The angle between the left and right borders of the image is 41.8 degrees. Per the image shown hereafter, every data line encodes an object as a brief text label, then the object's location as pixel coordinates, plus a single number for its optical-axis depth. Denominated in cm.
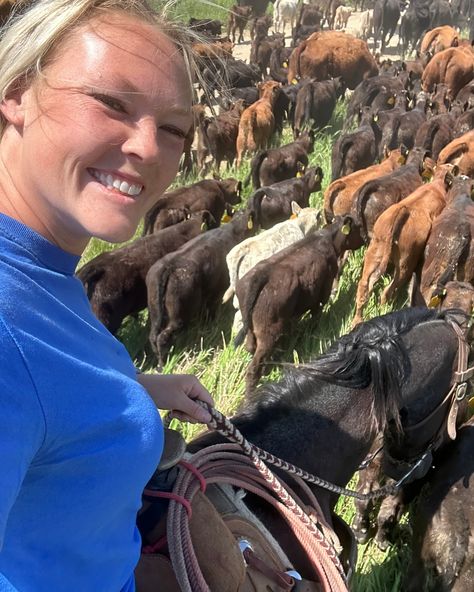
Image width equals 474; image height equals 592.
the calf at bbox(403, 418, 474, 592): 295
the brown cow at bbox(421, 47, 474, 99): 1490
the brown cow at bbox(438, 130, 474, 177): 910
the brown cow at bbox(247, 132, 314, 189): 1035
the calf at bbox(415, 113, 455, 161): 1055
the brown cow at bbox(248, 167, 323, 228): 840
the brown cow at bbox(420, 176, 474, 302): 624
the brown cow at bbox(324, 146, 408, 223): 846
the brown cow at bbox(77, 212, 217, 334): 639
